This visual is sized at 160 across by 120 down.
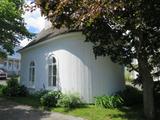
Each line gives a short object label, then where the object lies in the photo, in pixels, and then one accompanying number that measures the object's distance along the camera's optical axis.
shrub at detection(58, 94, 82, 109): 7.91
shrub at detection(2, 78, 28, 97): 10.64
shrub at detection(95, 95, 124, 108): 7.87
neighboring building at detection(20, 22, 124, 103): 8.57
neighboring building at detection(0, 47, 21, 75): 29.05
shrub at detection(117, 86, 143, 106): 8.36
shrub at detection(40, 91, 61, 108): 8.19
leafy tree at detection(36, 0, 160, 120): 5.28
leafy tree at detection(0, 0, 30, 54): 9.63
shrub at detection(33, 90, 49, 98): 9.19
